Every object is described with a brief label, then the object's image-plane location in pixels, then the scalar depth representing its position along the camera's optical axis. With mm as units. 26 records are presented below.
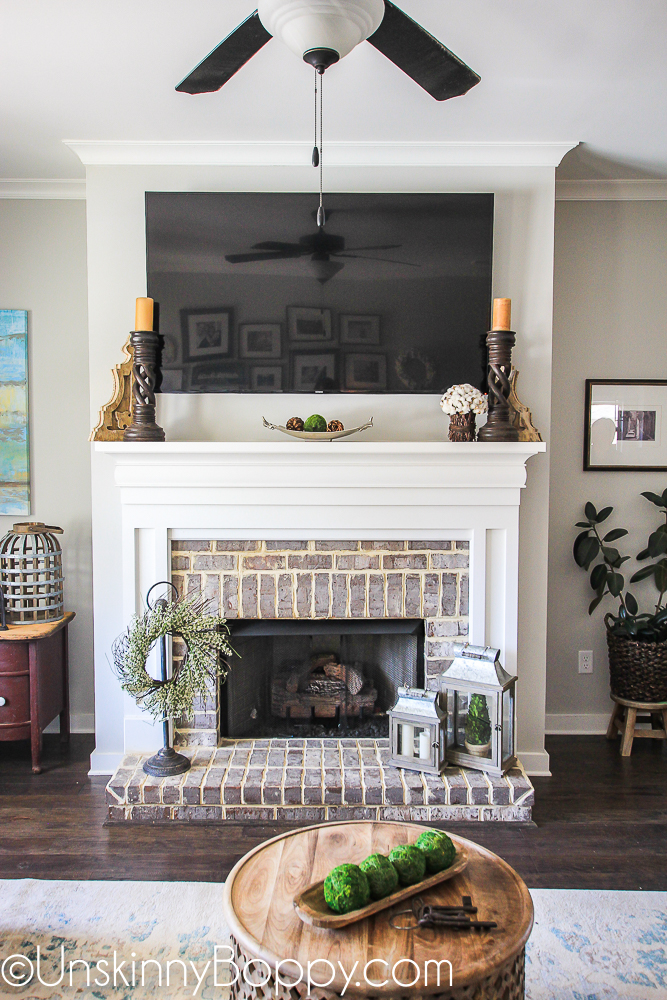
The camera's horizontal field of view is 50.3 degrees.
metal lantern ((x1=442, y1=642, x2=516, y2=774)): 2795
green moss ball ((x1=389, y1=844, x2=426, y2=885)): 1589
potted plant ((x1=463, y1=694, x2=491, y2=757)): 2830
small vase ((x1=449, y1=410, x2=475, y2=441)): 2912
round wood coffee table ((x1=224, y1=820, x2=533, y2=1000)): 1363
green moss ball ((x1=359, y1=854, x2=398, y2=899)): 1539
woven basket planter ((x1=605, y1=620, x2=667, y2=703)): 3260
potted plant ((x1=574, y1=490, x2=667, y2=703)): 3277
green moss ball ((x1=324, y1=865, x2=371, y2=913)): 1491
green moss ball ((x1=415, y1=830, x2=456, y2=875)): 1640
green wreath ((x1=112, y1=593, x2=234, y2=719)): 2740
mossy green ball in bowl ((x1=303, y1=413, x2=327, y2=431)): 2877
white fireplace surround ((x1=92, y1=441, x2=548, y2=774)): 2908
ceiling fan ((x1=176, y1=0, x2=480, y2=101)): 1572
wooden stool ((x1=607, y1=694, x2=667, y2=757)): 3287
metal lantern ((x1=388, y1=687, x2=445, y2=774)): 2805
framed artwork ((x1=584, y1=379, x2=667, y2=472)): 3510
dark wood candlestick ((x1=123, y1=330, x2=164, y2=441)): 2875
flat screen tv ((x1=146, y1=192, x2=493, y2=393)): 2957
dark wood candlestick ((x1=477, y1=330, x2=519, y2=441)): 2875
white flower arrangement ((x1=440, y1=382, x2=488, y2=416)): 2875
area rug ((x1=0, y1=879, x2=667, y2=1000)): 1879
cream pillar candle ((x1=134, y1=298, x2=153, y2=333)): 2834
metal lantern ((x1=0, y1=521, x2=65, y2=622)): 3156
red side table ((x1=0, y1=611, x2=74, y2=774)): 3064
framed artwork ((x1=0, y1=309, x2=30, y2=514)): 3496
